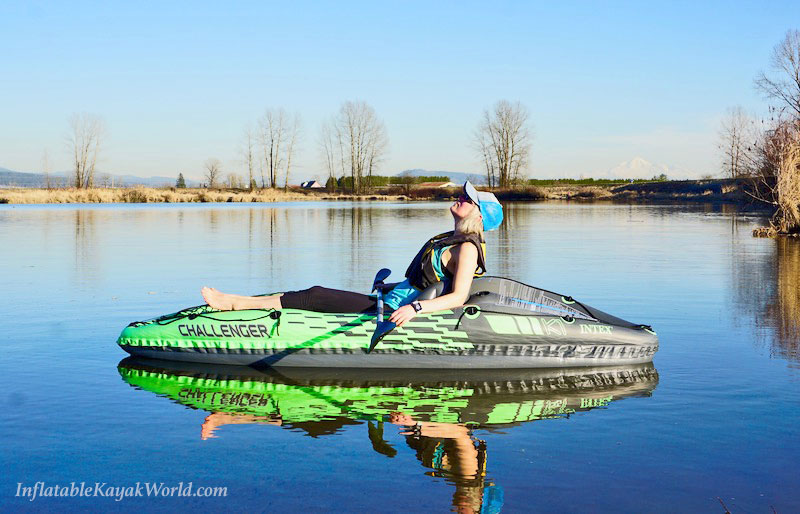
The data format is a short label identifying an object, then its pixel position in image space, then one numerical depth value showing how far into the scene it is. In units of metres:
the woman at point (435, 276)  7.61
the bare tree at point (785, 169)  22.75
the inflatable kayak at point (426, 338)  7.83
